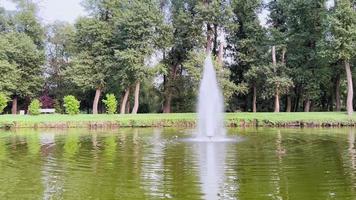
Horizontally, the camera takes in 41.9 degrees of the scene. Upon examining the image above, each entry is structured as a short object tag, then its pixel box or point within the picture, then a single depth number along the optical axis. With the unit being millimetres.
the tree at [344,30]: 41469
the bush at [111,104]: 46969
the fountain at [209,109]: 26453
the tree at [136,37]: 47844
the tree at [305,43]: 50156
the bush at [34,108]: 44500
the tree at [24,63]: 55500
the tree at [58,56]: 61050
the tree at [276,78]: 47625
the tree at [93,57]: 50844
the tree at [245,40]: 53000
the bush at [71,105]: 44906
